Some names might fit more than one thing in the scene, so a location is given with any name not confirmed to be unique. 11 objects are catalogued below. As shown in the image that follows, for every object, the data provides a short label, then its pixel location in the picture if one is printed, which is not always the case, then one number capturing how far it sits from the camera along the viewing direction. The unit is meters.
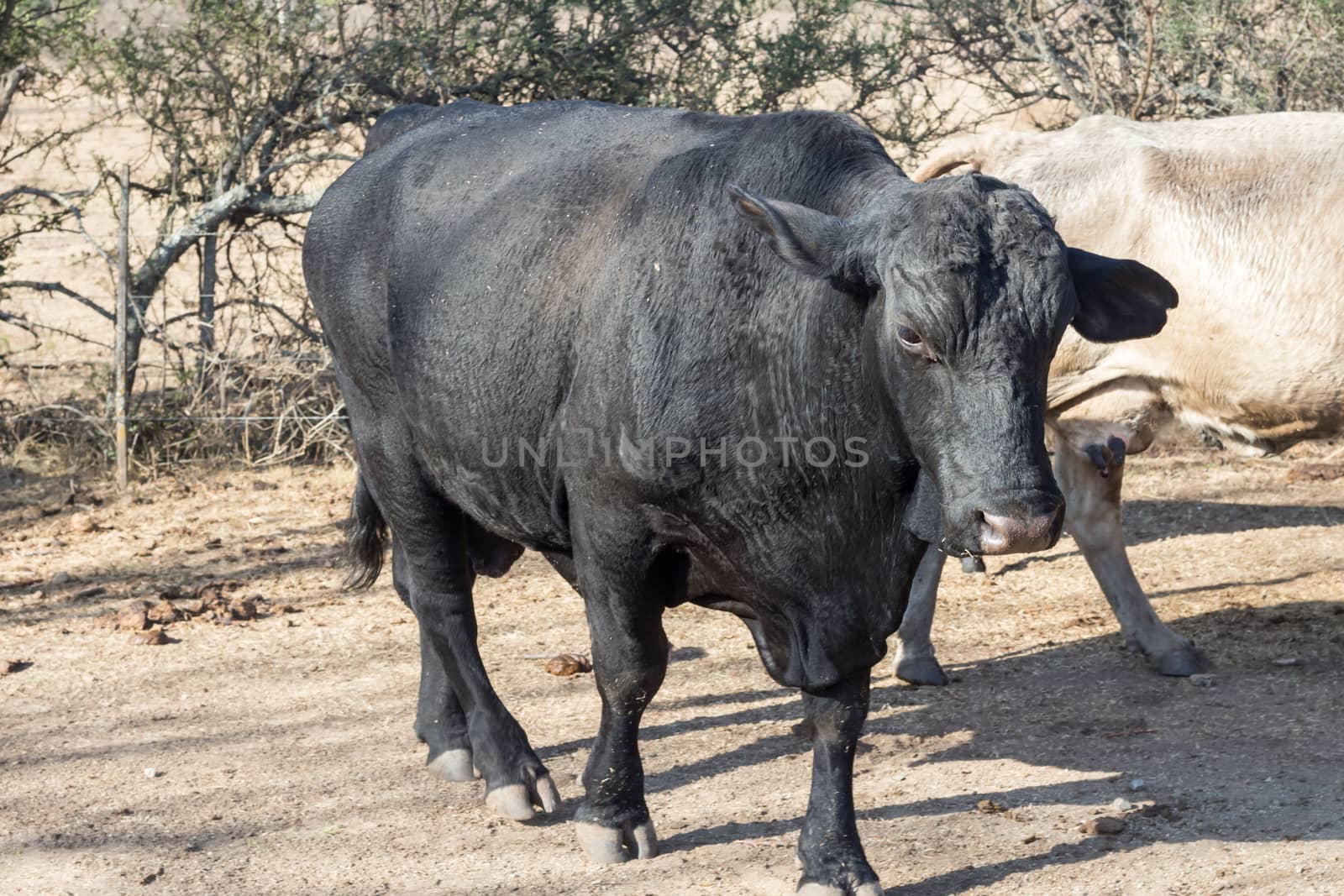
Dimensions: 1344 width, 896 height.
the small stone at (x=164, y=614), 12.25
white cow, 10.39
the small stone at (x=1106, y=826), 8.06
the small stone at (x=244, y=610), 12.40
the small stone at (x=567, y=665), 11.12
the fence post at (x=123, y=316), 16.47
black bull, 6.13
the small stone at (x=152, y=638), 11.78
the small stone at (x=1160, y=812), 8.30
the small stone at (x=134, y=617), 12.09
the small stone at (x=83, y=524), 14.91
